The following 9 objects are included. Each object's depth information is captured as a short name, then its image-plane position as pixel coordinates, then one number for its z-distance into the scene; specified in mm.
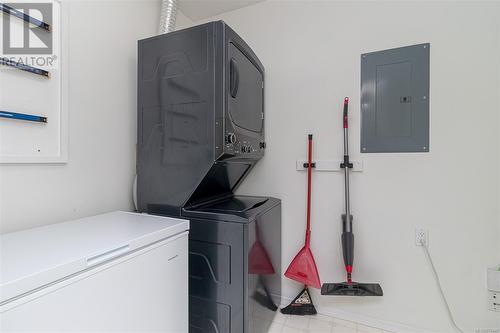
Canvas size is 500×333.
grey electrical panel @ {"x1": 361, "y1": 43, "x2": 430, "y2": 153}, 1716
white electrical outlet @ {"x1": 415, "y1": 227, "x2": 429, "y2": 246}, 1717
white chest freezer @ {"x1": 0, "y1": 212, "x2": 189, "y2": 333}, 702
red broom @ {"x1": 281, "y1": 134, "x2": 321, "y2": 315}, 1887
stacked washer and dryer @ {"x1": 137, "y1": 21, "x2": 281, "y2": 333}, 1414
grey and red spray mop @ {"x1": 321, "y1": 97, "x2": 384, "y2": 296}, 1771
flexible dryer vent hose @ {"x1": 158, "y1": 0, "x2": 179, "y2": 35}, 1872
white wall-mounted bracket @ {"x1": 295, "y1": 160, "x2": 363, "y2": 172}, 1889
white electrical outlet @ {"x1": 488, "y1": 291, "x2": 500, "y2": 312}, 1561
